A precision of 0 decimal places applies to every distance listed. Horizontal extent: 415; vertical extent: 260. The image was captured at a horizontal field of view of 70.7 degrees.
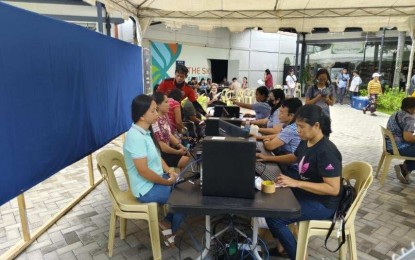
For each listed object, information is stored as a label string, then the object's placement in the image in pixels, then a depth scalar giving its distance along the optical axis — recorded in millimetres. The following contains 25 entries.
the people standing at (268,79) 12695
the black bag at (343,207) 1893
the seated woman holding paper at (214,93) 8081
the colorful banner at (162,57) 10742
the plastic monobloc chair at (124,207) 2094
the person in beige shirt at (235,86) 10680
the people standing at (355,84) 12195
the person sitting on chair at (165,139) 2816
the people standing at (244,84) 12625
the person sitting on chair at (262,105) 4156
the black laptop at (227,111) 3689
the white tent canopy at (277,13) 4262
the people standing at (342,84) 12906
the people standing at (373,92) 9898
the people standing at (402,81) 12427
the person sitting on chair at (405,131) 3421
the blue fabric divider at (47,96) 1857
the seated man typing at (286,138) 2329
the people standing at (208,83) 10998
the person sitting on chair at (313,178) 1785
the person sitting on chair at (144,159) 2004
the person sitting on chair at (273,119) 3334
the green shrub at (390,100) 9929
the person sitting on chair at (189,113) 4258
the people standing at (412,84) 9348
